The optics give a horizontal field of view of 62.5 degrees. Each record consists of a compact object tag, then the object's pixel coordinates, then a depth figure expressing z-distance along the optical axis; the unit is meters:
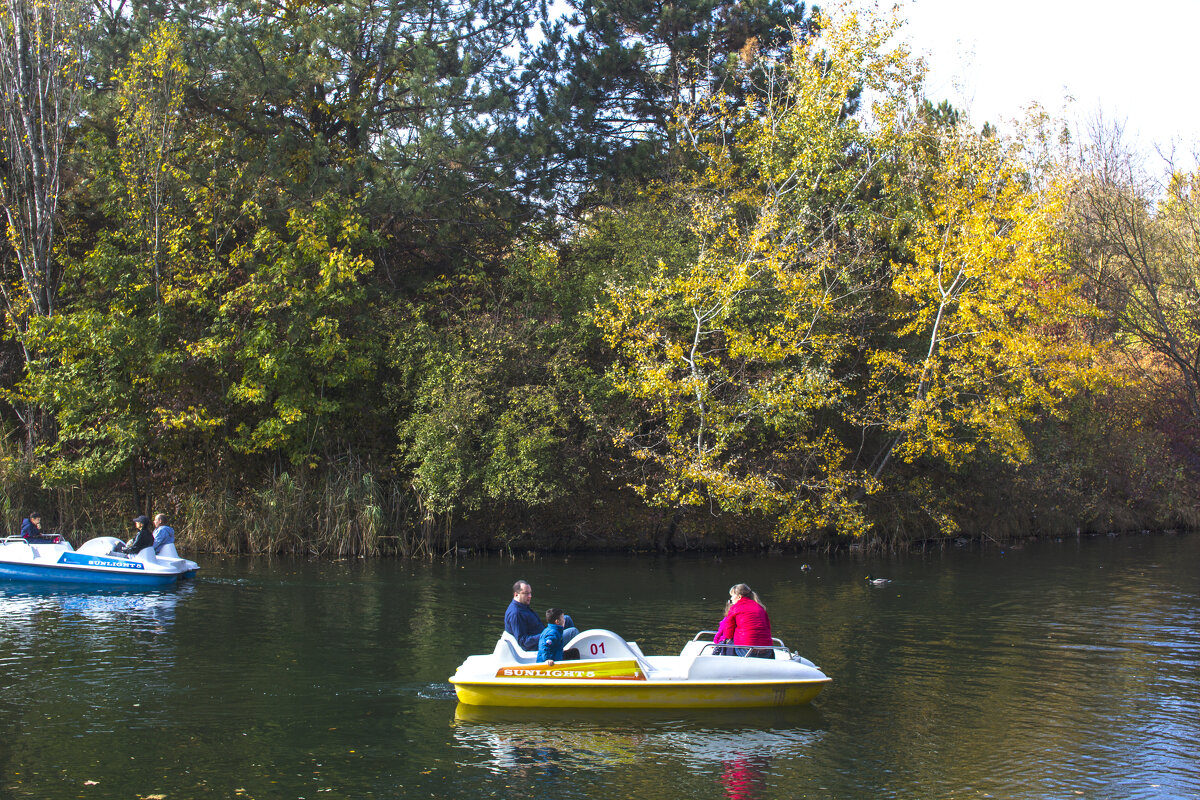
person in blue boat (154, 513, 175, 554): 20.39
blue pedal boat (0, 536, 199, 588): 20.06
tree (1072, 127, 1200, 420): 33.94
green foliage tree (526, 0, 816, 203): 30.50
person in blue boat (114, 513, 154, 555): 20.45
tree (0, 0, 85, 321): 26.56
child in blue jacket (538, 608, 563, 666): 11.92
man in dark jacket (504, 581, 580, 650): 12.29
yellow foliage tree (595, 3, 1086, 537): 25.03
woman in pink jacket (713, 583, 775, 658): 12.34
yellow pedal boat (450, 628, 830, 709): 11.75
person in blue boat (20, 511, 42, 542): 20.69
